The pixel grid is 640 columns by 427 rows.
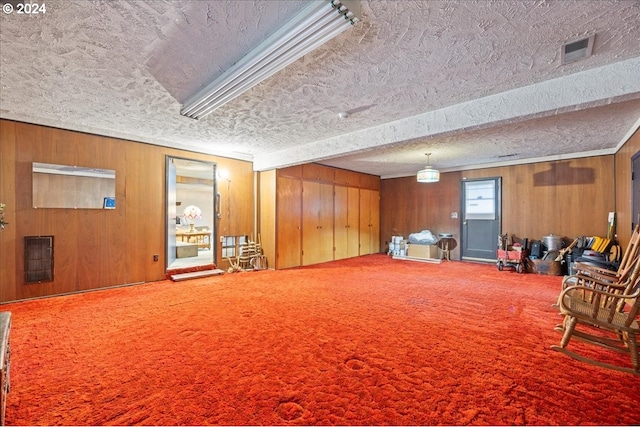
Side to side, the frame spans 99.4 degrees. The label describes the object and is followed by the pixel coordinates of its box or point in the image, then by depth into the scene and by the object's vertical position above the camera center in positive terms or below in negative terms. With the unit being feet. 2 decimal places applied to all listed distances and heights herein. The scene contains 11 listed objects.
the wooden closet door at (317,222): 22.16 -0.81
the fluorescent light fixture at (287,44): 5.32 +3.88
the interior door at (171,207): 16.96 +0.33
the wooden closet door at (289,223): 20.24 -0.78
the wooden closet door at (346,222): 24.95 -0.86
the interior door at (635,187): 12.51 +1.27
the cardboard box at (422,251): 24.52 -3.47
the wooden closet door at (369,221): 27.89 -0.90
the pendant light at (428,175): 19.31 +2.72
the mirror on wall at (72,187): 12.95 +1.26
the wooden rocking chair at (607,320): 7.19 -3.04
